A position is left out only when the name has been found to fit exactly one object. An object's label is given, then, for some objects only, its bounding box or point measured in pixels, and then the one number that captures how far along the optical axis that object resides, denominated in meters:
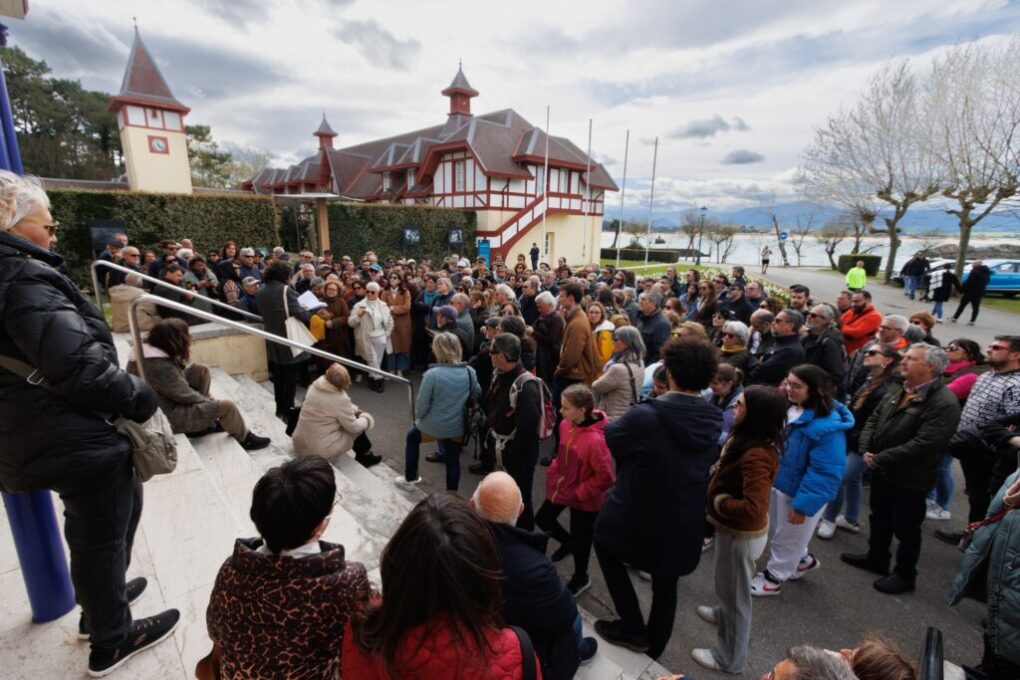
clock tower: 28.08
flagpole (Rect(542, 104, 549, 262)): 23.40
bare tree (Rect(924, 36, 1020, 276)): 14.71
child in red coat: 3.09
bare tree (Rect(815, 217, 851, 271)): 32.50
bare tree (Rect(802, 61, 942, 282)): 17.58
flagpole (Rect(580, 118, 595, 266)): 27.96
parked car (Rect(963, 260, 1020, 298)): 17.08
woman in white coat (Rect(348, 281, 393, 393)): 7.21
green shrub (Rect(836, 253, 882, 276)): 25.67
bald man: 1.78
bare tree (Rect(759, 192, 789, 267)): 40.72
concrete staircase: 2.10
